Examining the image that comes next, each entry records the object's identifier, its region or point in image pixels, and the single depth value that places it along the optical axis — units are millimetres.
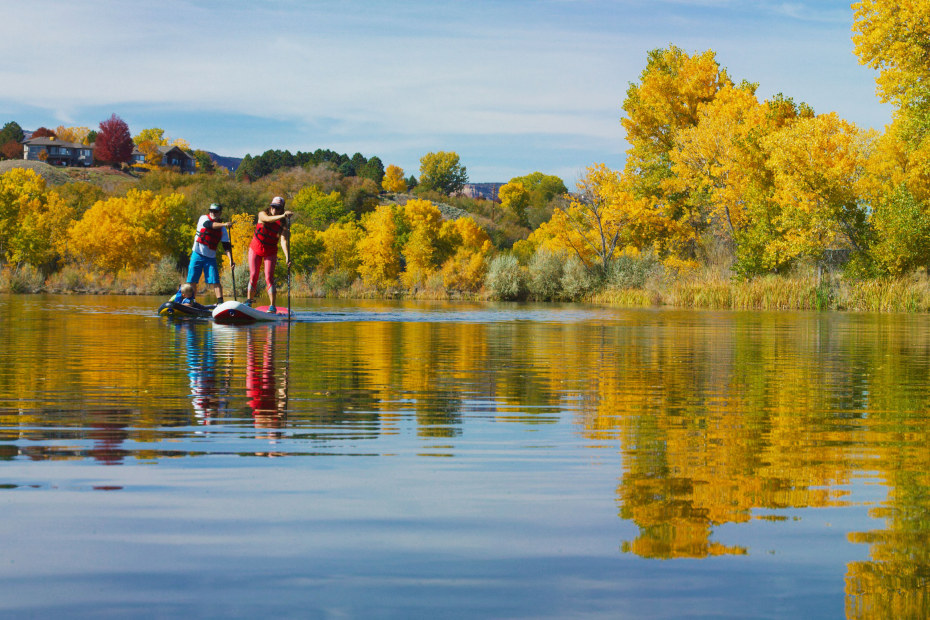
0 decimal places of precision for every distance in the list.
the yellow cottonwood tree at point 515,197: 143250
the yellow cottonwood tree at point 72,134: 175875
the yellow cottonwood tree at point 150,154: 149375
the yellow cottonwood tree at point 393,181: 147750
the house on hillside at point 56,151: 149500
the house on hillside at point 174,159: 156250
